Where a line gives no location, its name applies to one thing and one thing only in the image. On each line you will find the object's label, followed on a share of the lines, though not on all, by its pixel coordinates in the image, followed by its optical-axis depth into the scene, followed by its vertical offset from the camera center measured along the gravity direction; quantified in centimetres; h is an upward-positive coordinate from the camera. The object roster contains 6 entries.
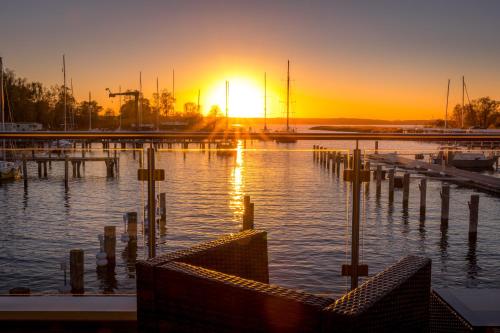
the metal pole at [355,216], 273 -47
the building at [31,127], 3847 +14
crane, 3849 +362
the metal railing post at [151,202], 276 -41
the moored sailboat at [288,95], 5399 +392
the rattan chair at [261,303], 138 -51
